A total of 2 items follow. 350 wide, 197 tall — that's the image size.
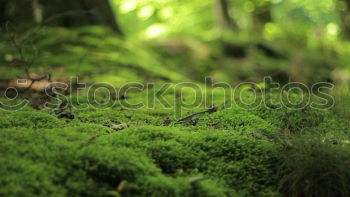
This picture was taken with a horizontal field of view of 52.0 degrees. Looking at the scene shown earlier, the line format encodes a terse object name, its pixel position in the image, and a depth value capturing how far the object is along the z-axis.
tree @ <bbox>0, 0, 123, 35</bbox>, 5.99
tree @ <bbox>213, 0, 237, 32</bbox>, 10.52
